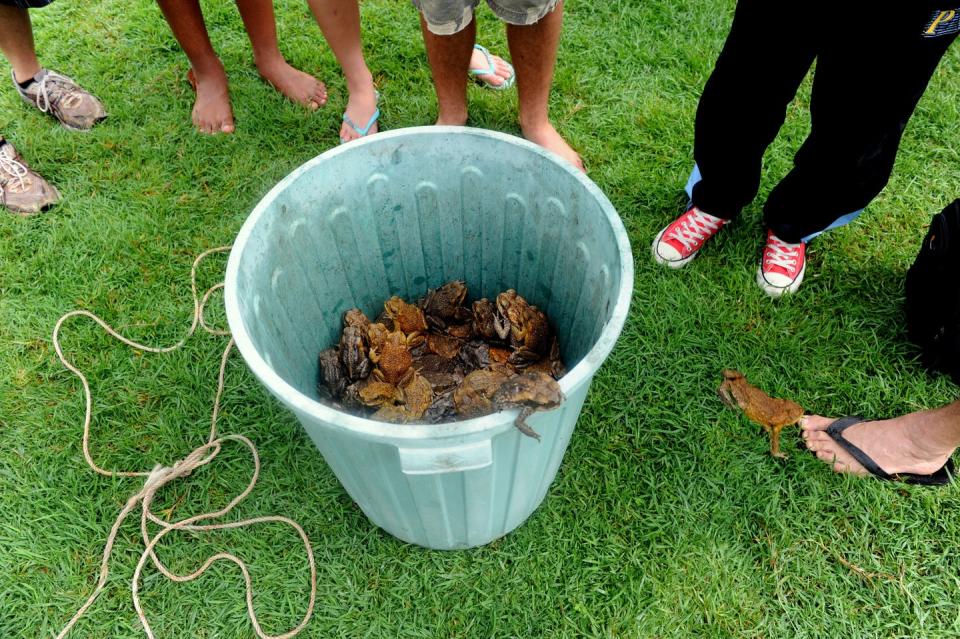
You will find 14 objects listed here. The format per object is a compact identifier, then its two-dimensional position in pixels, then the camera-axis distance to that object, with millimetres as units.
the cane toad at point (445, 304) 1886
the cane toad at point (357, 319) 1796
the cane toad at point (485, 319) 1826
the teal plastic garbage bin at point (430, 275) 1138
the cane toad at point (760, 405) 1902
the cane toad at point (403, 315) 1855
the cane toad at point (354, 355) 1738
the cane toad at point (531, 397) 1061
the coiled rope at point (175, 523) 1682
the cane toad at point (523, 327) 1746
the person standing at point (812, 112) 1504
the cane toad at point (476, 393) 1402
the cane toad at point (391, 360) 1729
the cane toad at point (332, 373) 1738
